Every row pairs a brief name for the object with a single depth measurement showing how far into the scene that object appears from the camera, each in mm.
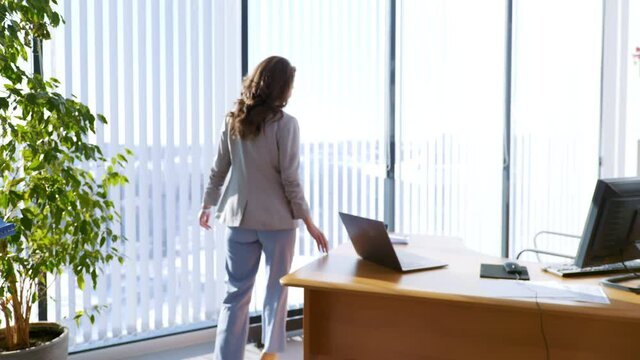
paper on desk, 1962
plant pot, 2496
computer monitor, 2025
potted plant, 2271
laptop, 2275
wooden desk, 1965
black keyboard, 2291
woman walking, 2805
